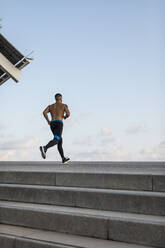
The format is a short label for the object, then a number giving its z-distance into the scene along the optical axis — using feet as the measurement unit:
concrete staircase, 12.34
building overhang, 53.21
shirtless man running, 26.40
